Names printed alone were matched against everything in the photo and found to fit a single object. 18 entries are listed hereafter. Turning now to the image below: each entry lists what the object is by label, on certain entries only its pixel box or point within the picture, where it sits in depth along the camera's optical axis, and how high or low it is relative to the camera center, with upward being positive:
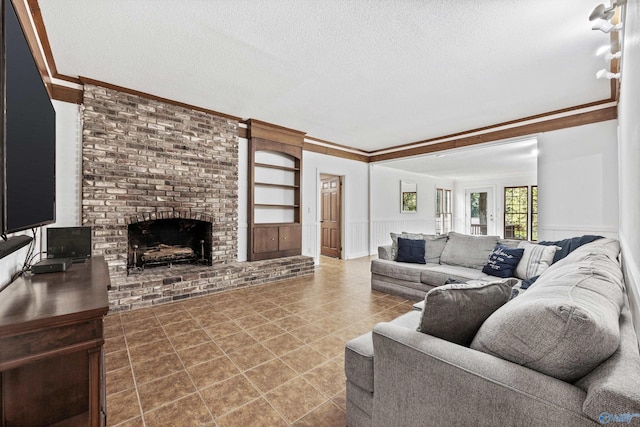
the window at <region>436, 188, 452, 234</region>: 10.58 +0.13
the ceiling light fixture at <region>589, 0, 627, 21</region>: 1.79 +1.29
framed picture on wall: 8.40 +0.53
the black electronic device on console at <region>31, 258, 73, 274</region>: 1.76 -0.32
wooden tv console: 1.07 -0.52
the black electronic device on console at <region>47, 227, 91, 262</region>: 2.15 -0.22
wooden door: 6.91 -0.09
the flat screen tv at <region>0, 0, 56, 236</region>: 1.19 +0.42
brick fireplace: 3.49 +0.39
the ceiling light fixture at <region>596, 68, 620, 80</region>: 2.66 +1.31
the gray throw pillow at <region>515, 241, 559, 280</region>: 2.96 -0.49
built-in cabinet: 4.93 +0.43
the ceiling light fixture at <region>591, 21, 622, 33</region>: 1.98 +1.30
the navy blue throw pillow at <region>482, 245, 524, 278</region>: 3.15 -0.53
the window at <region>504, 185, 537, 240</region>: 9.50 +0.07
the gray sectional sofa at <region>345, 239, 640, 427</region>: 0.82 -0.51
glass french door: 10.39 +0.12
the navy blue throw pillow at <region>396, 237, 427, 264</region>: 3.98 -0.51
